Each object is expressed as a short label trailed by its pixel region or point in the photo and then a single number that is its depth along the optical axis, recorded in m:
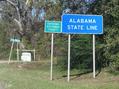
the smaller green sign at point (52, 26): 23.85
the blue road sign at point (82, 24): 23.22
